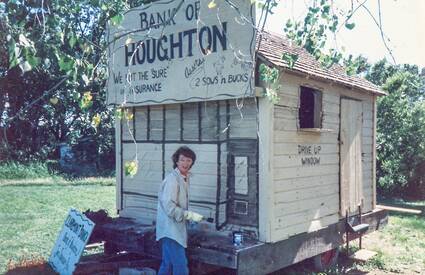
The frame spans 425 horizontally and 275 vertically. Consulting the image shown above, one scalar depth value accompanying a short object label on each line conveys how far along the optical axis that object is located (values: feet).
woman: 20.21
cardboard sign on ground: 23.12
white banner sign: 22.31
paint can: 21.09
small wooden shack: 22.09
